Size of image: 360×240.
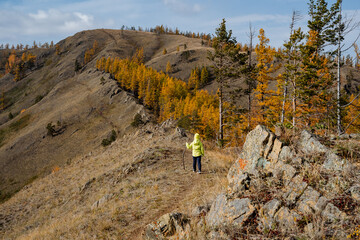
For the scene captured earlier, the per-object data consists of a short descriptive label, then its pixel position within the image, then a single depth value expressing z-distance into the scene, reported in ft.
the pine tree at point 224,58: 75.72
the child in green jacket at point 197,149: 39.25
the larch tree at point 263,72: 81.30
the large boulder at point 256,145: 21.84
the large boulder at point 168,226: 19.14
